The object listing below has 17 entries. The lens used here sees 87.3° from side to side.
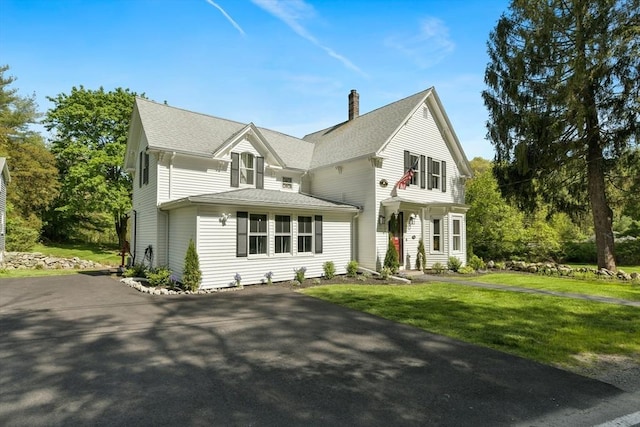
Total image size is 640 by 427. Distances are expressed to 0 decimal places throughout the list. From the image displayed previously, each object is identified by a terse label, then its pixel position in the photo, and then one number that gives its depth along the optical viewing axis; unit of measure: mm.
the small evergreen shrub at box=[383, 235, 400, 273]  14789
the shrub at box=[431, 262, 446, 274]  16312
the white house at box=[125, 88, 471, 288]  12438
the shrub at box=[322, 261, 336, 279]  14336
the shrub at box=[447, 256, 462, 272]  16922
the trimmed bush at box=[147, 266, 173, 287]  11922
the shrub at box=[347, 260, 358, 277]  14941
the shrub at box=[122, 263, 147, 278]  14492
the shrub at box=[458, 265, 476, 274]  16531
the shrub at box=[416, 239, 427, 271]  16531
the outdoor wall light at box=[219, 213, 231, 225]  11941
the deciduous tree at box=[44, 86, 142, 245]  24547
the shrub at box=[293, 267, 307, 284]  13320
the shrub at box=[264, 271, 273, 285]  12797
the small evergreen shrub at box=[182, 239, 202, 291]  11211
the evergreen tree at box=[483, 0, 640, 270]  14438
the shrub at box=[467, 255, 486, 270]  17594
